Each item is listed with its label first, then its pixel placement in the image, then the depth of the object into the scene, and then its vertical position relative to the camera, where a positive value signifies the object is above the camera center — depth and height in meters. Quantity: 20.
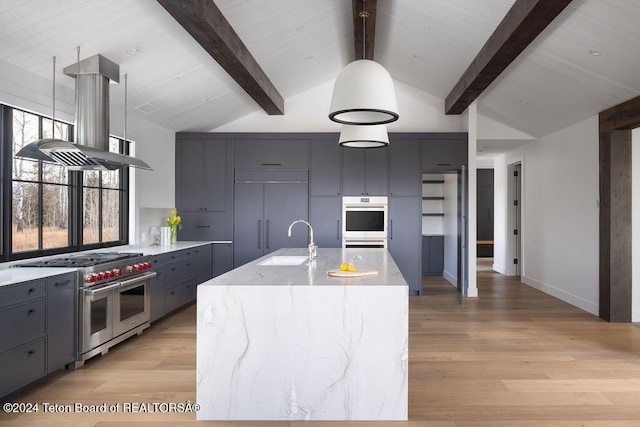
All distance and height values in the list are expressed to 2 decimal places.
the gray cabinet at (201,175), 7.16 +0.61
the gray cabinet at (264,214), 7.14 +0.01
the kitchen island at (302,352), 2.74 -0.80
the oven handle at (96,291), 3.71 -0.61
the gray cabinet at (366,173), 7.12 +0.64
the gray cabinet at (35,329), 2.94 -0.78
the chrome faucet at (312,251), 3.87 -0.30
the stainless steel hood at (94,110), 3.99 +0.92
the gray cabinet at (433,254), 8.69 -0.73
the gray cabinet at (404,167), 7.10 +0.72
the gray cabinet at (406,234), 7.07 -0.29
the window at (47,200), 3.81 +0.15
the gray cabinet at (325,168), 7.14 +0.72
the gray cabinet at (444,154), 7.10 +0.92
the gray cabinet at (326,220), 7.12 -0.08
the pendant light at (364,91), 2.88 +0.77
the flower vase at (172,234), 6.36 -0.26
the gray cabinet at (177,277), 5.05 -0.75
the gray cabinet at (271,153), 7.18 +0.95
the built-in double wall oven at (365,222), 7.09 -0.11
